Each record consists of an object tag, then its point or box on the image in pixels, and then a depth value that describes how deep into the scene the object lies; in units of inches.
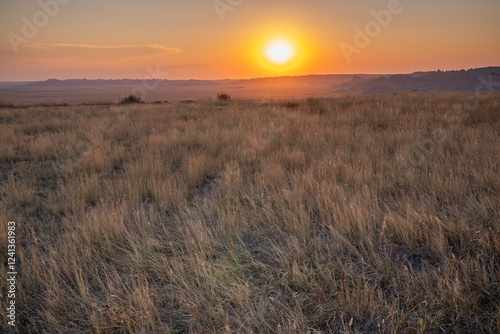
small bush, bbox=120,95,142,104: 945.2
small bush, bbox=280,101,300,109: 574.6
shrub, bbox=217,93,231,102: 959.3
